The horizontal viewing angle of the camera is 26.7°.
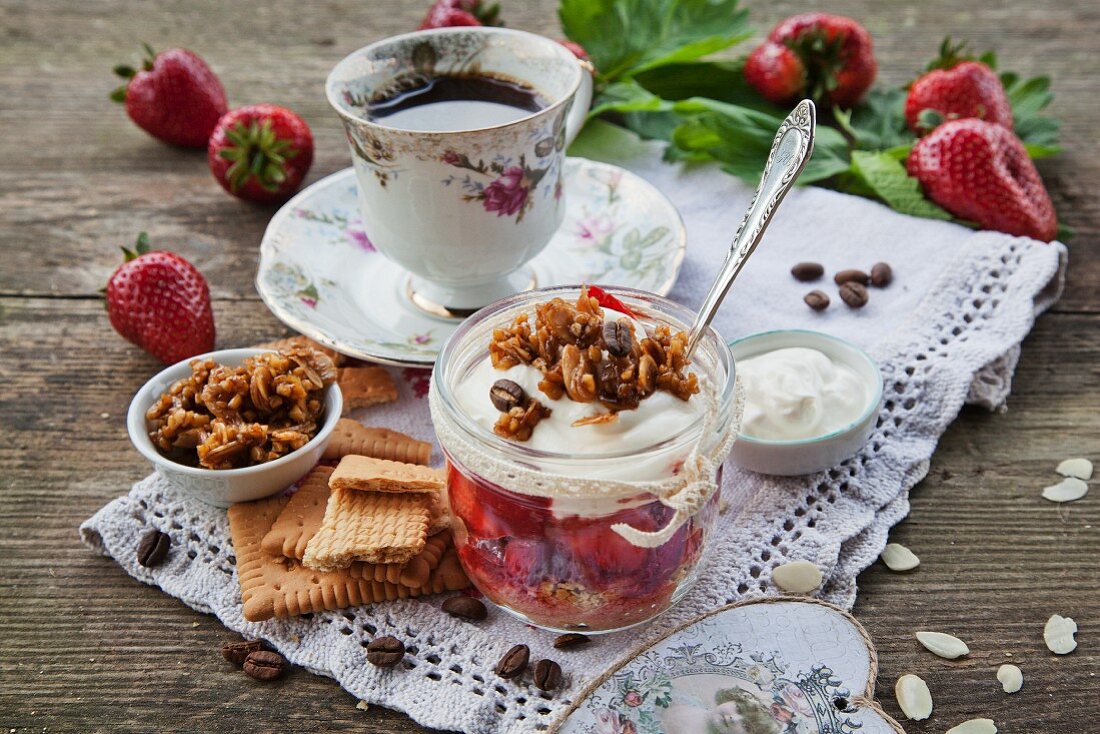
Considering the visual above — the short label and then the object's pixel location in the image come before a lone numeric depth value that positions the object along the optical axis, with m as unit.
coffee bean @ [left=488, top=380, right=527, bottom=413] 0.60
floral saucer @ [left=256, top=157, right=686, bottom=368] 0.71
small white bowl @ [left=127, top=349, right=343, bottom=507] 0.64
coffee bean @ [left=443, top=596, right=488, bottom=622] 0.63
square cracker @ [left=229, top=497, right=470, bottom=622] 0.62
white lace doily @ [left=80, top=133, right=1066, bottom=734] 0.61
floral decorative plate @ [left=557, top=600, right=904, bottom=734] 0.59
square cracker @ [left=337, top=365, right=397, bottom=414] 0.69
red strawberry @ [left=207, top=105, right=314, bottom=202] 0.79
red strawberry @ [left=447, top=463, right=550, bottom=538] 0.60
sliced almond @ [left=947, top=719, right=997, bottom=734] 0.60
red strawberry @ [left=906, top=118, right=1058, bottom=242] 0.75
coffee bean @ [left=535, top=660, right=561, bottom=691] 0.61
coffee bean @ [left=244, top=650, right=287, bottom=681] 0.61
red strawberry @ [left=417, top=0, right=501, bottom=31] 0.84
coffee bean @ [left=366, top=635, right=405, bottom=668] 0.61
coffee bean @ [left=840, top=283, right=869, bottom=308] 0.73
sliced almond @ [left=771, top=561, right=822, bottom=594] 0.63
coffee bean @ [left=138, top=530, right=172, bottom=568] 0.64
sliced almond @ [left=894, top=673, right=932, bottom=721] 0.60
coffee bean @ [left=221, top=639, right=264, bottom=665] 0.62
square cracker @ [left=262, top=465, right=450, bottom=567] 0.63
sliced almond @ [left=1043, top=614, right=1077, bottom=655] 0.62
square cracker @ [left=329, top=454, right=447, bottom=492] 0.63
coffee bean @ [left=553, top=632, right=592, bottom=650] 0.62
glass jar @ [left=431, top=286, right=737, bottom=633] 0.59
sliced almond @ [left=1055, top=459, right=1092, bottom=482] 0.66
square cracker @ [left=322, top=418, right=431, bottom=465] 0.66
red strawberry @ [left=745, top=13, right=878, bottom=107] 0.82
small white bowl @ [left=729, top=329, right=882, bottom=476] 0.65
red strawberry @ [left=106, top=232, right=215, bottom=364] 0.70
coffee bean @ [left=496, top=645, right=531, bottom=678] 0.61
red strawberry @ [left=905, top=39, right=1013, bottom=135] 0.79
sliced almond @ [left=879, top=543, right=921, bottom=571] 0.64
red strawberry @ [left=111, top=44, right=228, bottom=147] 0.82
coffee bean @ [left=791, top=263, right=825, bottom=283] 0.74
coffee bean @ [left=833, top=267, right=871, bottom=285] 0.74
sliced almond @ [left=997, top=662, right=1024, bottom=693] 0.61
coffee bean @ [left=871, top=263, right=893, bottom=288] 0.74
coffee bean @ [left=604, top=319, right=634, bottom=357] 0.60
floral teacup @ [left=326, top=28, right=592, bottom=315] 0.68
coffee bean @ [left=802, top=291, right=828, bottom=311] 0.73
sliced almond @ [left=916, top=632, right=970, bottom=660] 0.61
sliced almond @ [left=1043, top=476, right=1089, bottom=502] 0.66
